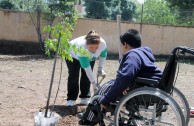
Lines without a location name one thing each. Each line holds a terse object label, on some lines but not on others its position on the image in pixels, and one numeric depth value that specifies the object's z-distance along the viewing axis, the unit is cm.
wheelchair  328
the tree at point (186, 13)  1576
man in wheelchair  335
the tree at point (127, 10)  3586
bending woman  458
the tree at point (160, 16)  1764
